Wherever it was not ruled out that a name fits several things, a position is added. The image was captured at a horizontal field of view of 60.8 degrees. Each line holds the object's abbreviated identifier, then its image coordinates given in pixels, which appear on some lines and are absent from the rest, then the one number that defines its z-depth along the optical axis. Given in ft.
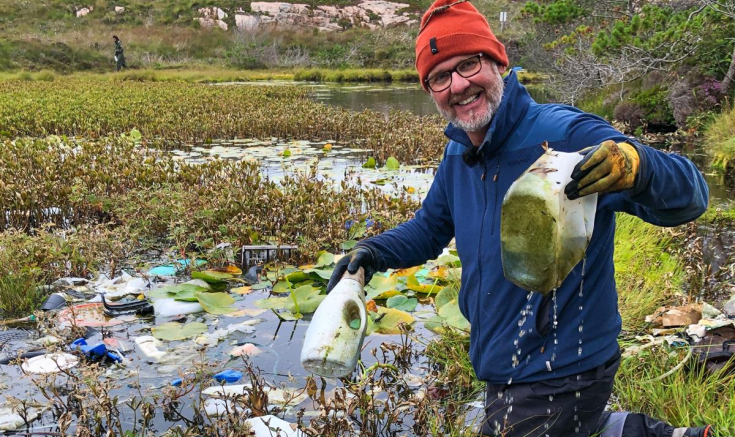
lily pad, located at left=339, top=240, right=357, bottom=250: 17.12
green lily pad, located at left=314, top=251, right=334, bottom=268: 15.31
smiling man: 7.22
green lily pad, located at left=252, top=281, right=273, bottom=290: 15.05
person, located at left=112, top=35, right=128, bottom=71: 103.24
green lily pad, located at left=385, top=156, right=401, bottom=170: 27.84
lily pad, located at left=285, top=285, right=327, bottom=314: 13.50
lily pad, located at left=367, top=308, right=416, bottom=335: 12.45
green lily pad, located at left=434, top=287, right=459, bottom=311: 13.04
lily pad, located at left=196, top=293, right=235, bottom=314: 13.10
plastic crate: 16.25
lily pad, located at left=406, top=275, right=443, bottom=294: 14.33
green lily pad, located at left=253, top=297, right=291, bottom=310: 13.73
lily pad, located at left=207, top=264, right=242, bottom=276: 15.53
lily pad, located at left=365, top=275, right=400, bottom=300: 14.11
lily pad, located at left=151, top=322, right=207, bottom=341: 12.16
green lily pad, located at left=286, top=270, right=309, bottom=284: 14.57
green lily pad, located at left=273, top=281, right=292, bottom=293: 14.60
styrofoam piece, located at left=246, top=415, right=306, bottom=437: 8.62
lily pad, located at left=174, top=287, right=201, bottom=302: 13.70
